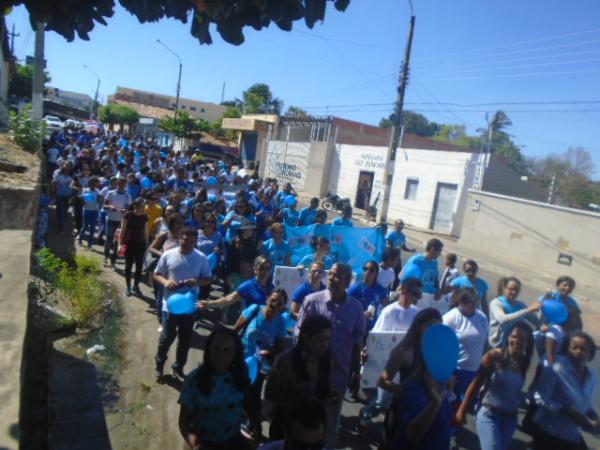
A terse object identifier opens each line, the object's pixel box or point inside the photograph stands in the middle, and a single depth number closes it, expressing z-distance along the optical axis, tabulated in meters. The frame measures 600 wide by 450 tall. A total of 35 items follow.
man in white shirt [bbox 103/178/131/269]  9.05
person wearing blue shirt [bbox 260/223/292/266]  7.01
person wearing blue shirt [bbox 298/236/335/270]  7.02
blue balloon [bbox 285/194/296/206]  11.48
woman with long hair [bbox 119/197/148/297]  7.30
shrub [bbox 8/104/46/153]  10.36
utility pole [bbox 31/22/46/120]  11.57
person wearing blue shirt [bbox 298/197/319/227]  10.07
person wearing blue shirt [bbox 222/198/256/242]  7.84
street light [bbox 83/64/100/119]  80.75
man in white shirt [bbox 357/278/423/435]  4.64
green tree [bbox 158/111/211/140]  45.12
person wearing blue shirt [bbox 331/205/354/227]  9.58
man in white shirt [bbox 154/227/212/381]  4.92
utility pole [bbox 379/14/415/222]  20.20
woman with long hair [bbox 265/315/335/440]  3.11
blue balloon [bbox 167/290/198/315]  4.70
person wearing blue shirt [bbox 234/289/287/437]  4.07
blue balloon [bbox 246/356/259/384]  3.78
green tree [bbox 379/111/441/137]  99.24
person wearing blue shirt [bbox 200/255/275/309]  4.75
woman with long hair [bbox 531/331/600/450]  3.55
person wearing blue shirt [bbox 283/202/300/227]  10.34
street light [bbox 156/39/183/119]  40.97
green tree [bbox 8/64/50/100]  40.32
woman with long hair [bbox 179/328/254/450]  2.97
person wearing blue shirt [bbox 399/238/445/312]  6.46
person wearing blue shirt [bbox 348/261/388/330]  5.39
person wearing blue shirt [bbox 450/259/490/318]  6.04
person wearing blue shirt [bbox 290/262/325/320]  4.73
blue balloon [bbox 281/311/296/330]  4.27
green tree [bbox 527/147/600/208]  37.53
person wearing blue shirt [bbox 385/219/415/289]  8.99
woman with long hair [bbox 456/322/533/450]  3.63
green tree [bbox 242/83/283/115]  66.88
